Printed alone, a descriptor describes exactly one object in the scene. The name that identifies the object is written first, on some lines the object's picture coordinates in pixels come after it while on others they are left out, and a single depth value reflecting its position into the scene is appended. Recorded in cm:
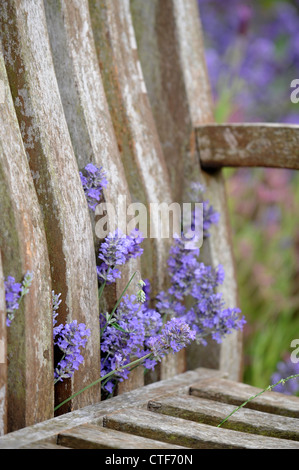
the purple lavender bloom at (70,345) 150
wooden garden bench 146
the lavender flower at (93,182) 155
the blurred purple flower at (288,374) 187
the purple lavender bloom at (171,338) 151
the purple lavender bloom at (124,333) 153
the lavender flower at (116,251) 154
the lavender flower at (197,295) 162
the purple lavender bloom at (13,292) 144
